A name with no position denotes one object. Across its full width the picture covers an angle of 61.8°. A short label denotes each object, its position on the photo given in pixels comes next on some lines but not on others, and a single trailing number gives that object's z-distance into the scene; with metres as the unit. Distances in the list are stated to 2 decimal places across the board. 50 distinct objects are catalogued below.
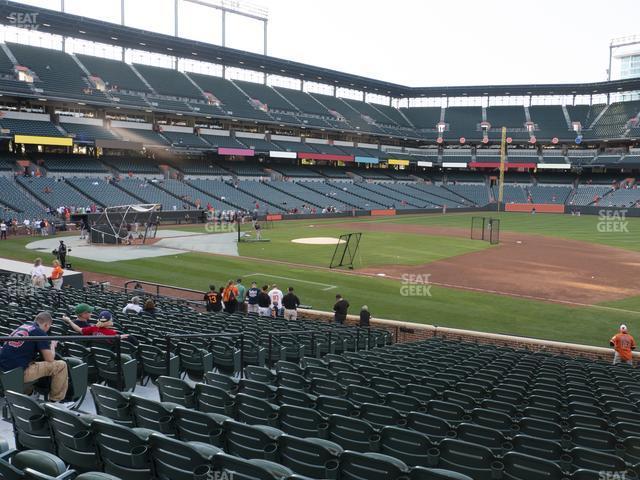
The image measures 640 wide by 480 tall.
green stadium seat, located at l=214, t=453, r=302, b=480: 4.12
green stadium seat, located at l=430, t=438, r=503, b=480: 5.38
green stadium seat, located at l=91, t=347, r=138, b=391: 8.52
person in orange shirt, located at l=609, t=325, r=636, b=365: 15.85
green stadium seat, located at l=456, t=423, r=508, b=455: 6.22
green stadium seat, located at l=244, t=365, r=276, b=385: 9.24
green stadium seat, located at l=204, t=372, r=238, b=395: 8.12
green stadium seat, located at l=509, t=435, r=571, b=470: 5.96
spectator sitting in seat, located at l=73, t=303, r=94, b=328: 9.93
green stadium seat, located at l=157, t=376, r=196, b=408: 7.25
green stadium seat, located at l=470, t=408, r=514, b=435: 7.30
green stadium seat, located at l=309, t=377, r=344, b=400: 8.52
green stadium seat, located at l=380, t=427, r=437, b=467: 5.66
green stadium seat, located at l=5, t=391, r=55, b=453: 5.31
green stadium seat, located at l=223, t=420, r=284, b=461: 5.16
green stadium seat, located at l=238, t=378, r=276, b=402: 7.70
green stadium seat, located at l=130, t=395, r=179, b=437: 5.75
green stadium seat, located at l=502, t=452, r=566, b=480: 5.05
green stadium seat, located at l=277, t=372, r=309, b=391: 8.78
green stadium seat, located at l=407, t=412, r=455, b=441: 6.64
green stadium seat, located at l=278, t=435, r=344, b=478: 4.89
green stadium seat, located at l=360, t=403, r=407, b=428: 6.99
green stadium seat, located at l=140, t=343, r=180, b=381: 9.47
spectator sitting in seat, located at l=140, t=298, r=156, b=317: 14.64
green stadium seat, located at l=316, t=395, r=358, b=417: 7.18
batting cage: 41.28
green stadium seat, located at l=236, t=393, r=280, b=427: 6.56
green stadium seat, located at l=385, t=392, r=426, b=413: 7.99
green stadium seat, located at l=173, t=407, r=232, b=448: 5.43
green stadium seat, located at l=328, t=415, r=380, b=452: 5.95
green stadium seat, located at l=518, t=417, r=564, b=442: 7.01
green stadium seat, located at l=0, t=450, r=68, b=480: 4.00
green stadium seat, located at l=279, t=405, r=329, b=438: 6.26
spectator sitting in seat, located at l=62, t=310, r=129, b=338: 9.38
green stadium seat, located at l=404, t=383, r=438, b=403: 8.64
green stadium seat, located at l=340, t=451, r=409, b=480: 4.43
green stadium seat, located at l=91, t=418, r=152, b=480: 4.66
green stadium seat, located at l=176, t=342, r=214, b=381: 10.23
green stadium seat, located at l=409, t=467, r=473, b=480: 4.27
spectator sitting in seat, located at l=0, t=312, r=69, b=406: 7.21
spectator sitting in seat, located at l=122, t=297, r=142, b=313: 14.71
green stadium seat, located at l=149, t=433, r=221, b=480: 4.34
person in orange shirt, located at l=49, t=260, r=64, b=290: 21.31
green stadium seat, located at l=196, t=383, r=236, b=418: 6.87
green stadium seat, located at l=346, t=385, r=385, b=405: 8.19
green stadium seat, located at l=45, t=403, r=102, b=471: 4.93
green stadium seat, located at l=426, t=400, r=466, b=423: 7.55
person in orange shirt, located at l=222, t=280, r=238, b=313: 20.14
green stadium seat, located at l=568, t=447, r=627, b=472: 5.67
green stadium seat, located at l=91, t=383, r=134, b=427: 6.12
